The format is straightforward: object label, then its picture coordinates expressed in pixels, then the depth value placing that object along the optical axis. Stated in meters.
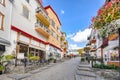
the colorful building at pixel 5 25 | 7.04
